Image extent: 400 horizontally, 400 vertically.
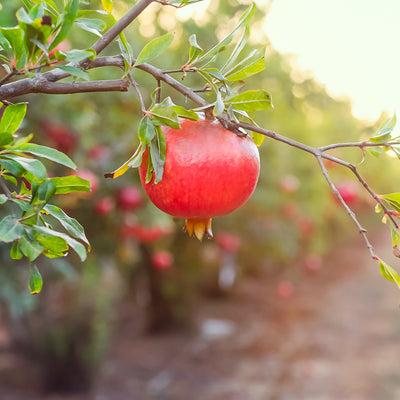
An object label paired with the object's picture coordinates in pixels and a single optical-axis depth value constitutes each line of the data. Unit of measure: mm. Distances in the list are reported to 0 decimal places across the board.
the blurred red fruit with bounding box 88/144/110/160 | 3615
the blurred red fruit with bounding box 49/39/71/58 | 2656
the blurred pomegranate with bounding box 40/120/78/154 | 3223
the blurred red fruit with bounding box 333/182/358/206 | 5766
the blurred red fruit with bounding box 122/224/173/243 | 4072
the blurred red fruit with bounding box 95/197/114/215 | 3479
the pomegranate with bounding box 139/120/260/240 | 782
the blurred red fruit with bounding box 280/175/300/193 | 6068
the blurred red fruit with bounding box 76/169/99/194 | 2908
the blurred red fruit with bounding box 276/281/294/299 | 9480
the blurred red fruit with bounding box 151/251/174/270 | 5320
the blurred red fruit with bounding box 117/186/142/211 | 3602
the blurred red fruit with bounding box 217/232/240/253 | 6098
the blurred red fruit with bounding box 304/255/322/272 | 9372
